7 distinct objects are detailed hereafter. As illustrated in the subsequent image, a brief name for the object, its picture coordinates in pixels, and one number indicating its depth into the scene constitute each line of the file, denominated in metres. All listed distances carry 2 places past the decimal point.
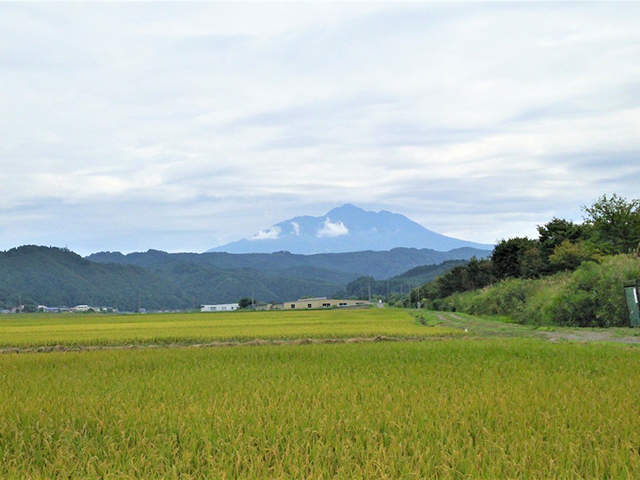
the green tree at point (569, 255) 49.38
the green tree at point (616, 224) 43.66
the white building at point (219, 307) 153.25
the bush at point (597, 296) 25.22
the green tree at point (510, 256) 71.88
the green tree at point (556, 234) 61.97
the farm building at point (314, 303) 140.49
